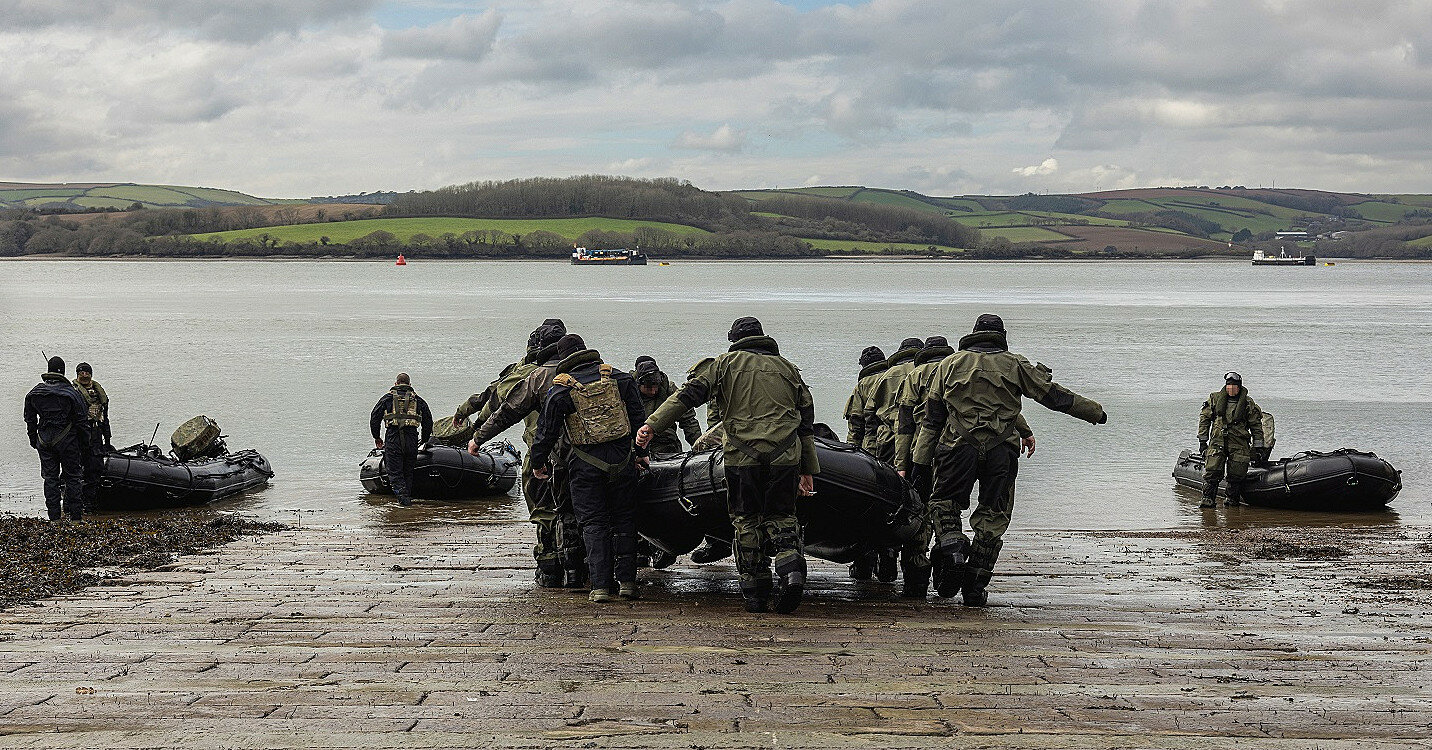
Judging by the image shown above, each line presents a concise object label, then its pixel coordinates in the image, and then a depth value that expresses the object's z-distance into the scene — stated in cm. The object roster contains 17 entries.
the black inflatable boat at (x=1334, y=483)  1535
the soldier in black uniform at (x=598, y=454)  817
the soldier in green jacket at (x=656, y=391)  1005
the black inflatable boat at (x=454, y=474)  1631
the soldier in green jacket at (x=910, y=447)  852
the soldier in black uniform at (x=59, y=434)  1337
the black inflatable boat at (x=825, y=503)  836
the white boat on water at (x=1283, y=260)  18350
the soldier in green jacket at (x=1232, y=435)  1559
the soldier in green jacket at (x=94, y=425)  1458
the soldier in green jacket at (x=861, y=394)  1180
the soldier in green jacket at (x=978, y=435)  825
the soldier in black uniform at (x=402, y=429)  1578
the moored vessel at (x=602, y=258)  15938
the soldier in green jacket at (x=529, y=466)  871
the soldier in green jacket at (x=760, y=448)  779
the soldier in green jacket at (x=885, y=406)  1109
